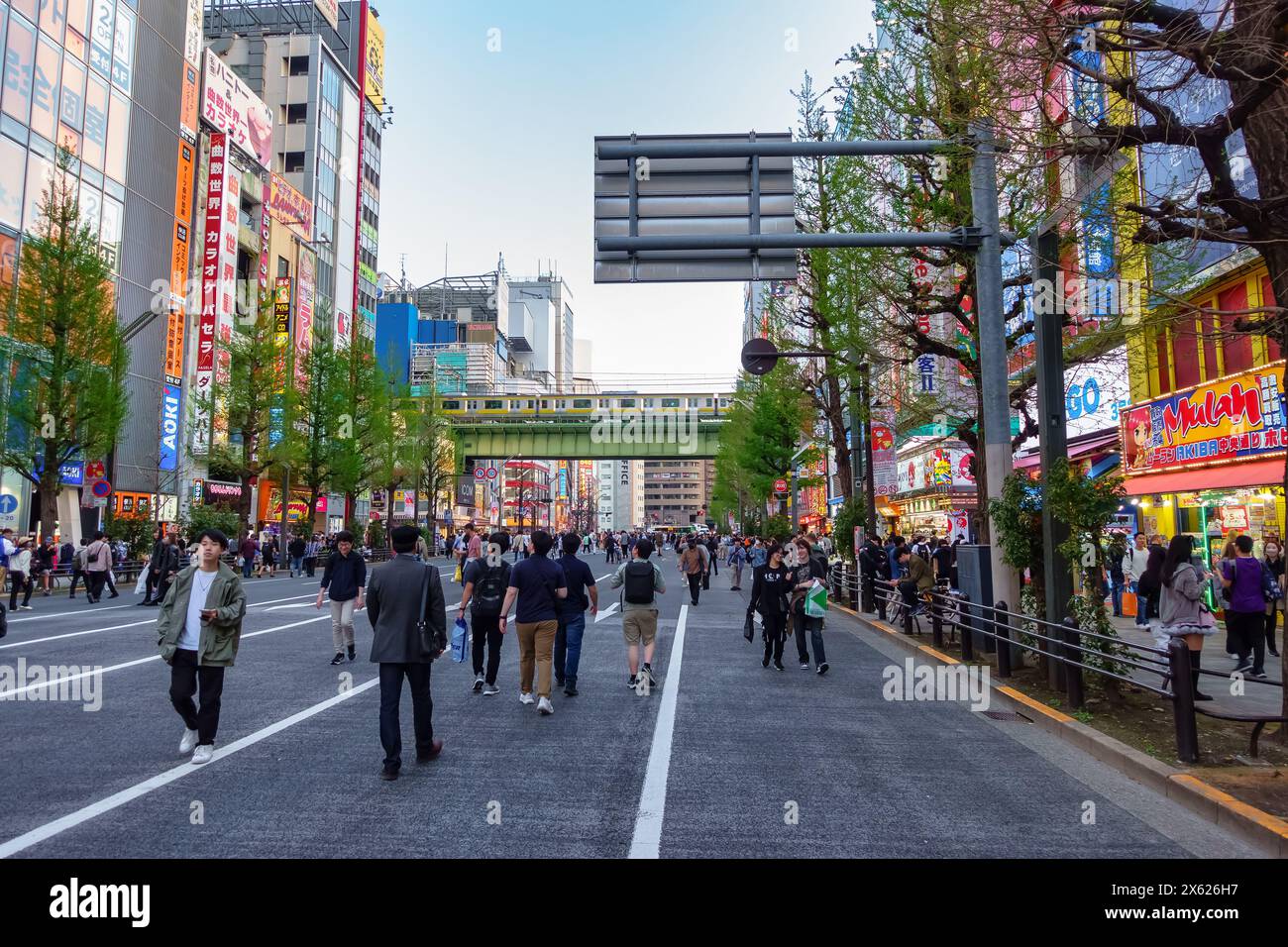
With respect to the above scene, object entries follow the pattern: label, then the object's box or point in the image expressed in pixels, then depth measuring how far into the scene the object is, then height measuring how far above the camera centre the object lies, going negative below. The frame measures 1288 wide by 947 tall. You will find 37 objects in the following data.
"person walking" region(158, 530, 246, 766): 6.15 -0.64
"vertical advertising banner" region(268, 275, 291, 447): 35.56 +10.56
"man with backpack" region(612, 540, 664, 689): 9.26 -0.59
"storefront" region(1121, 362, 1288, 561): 13.52 +1.50
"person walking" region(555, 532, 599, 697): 8.97 -0.67
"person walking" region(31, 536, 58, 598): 21.84 -0.30
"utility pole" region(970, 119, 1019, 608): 10.26 +1.84
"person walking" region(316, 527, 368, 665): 10.55 -0.47
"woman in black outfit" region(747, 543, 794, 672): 11.00 -0.71
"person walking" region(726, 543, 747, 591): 28.45 -0.52
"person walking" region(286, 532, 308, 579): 33.12 -0.05
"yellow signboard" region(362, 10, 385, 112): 73.74 +43.71
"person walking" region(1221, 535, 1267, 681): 9.47 -0.71
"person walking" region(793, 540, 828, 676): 10.74 -0.65
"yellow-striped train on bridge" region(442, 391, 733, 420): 58.94 +10.85
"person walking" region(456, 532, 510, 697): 9.04 -0.56
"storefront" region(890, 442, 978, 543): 26.55 +1.89
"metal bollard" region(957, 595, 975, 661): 10.88 -1.25
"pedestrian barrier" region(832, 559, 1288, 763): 5.92 -1.08
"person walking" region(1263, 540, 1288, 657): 11.00 -0.38
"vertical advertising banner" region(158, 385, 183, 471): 37.78 +5.66
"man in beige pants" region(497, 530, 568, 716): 8.01 -0.60
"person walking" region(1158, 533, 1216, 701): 8.34 -0.59
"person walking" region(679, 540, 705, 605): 21.11 -0.50
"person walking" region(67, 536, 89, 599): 20.99 -0.32
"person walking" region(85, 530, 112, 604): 19.47 -0.35
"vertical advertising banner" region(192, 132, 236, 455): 39.00 +13.19
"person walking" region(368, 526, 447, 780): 5.96 -0.57
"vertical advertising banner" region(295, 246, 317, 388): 50.31 +15.73
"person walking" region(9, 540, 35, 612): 17.92 -0.48
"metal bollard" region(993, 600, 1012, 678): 9.66 -1.28
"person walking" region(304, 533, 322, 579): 33.94 -0.35
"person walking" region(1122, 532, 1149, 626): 16.29 -0.36
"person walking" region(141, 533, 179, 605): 18.14 -0.29
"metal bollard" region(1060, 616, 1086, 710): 7.75 -1.23
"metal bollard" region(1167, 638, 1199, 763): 5.90 -1.14
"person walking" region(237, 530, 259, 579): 29.02 -0.07
